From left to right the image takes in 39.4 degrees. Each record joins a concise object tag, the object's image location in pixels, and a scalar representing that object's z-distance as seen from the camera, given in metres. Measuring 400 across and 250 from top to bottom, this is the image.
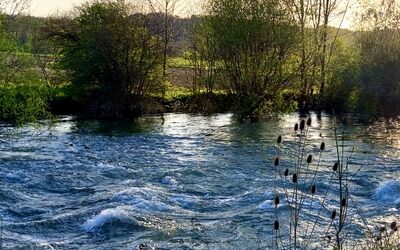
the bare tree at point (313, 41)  31.67
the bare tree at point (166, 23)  34.35
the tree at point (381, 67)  32.03
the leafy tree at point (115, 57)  32.44
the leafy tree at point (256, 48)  30.27
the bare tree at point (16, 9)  28.10
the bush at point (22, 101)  24.59
